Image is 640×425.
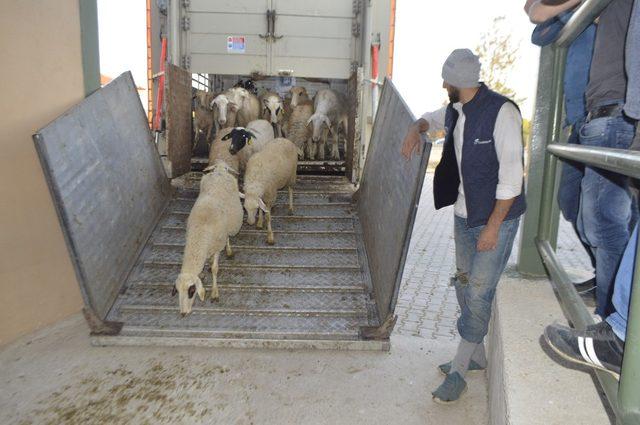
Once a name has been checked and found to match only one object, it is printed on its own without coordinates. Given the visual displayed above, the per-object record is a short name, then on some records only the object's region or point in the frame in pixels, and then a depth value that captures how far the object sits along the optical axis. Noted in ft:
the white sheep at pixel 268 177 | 16.42
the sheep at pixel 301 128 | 24.52
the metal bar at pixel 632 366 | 3.63
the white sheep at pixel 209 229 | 12.51
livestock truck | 12.30
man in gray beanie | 8.27
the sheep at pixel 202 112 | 24.79
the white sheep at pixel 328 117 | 23.82
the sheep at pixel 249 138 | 19.29
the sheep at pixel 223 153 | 19.61
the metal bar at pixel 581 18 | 7.07
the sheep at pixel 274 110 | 24.75
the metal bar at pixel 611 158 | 4.06
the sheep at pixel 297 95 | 25.73
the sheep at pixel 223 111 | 23.49
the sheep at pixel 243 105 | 24.55
